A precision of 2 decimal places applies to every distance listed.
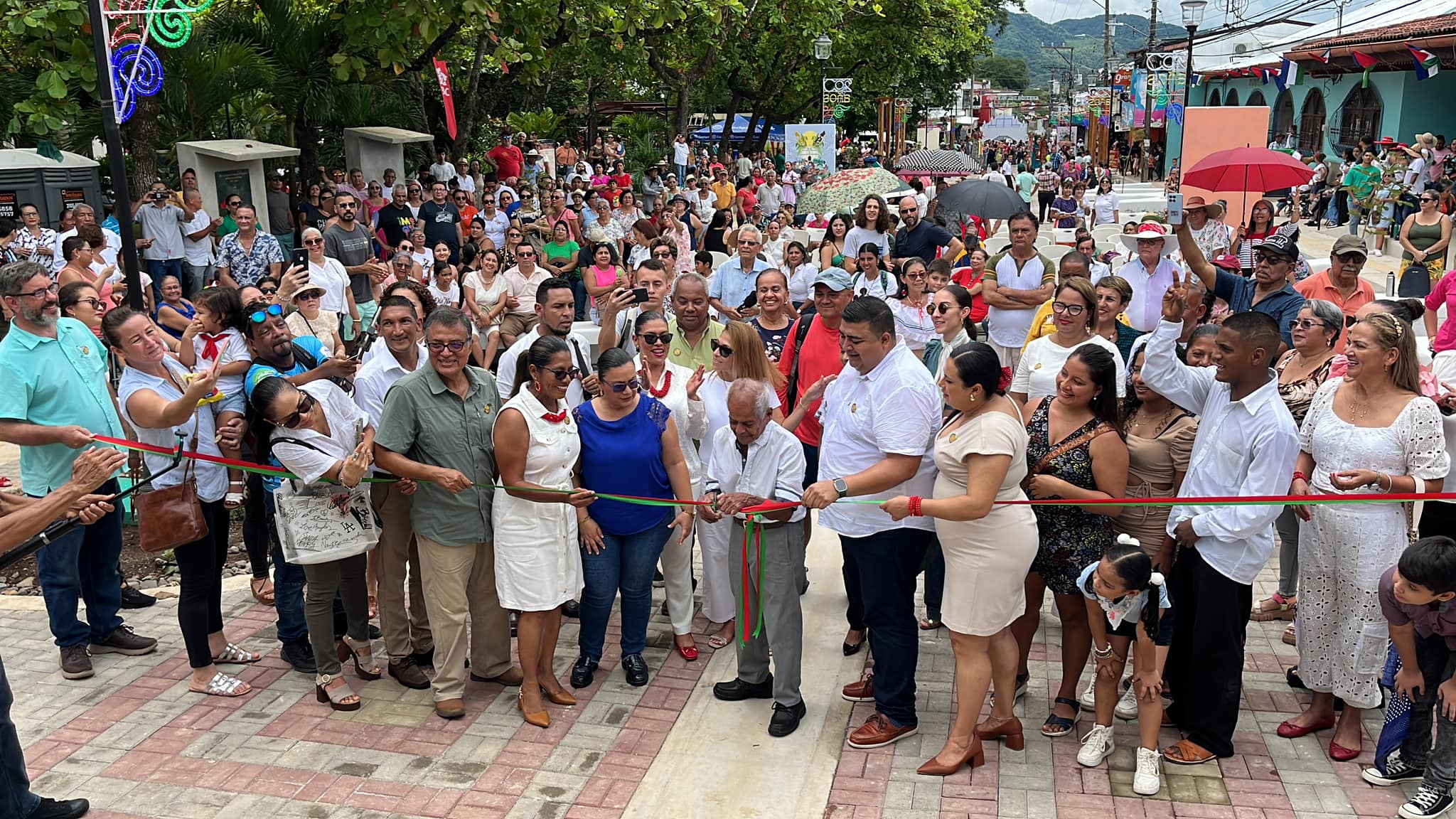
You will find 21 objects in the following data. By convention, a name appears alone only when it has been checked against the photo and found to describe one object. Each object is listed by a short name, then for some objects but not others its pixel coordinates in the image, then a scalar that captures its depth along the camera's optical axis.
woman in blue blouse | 5.39
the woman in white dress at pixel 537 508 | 5.10
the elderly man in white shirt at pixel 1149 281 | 8.05
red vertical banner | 17.89
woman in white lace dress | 4.57
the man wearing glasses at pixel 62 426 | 5.43
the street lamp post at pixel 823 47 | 30.89
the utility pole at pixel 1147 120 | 39.90
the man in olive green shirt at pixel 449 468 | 5.09
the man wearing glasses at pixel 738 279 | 9.21
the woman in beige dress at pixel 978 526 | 4.44
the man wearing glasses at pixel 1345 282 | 6.95
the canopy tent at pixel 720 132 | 45.41
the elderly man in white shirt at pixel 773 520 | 5.11
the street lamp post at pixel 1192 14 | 27.34
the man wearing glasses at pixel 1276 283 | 6.68
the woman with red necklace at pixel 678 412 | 5.95
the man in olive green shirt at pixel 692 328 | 6.51
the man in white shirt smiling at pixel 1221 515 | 4.54
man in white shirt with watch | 4.79
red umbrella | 9.47
